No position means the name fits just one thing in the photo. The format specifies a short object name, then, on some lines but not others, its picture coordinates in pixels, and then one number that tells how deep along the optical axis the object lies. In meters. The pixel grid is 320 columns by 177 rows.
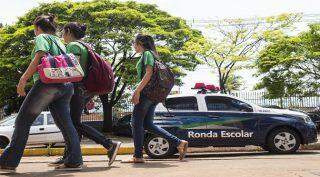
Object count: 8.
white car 17.67
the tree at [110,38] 26.47
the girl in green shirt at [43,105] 5.14
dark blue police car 10.63
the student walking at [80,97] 5.83
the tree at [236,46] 30.18
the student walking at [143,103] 6.44
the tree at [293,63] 29.06
